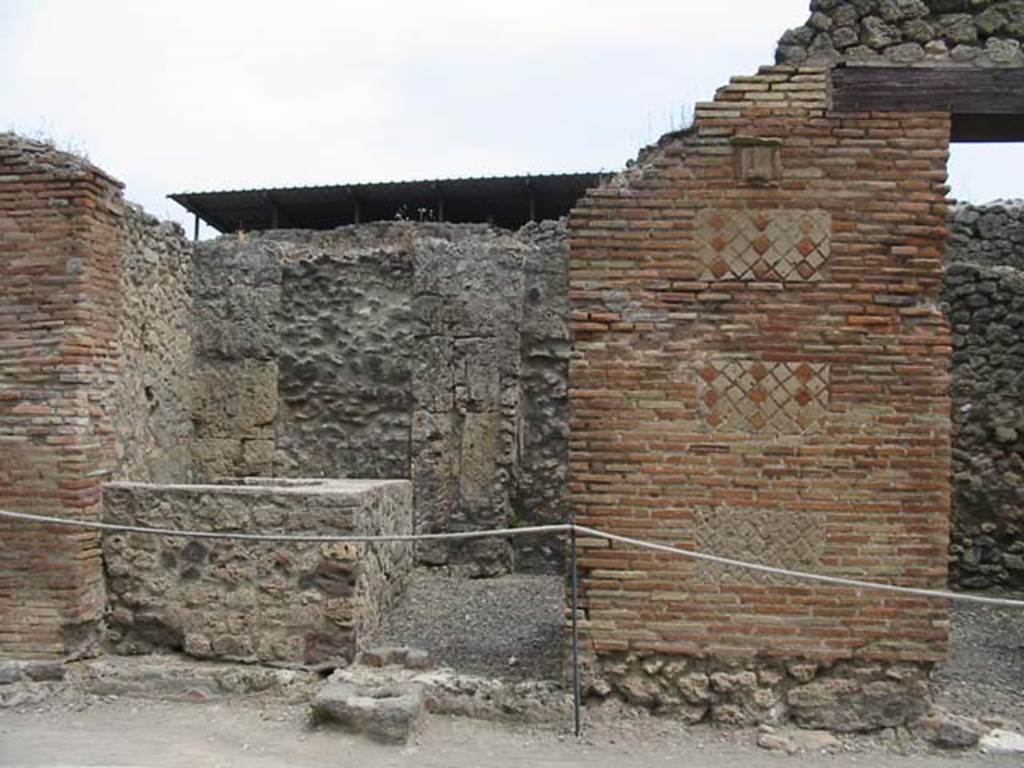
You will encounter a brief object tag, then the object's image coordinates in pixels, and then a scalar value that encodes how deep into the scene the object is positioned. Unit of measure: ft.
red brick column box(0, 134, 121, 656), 18.66
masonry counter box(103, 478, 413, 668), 18.30
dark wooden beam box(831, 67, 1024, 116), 16.17
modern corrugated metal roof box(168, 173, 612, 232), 48.62
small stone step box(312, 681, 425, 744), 15.64
